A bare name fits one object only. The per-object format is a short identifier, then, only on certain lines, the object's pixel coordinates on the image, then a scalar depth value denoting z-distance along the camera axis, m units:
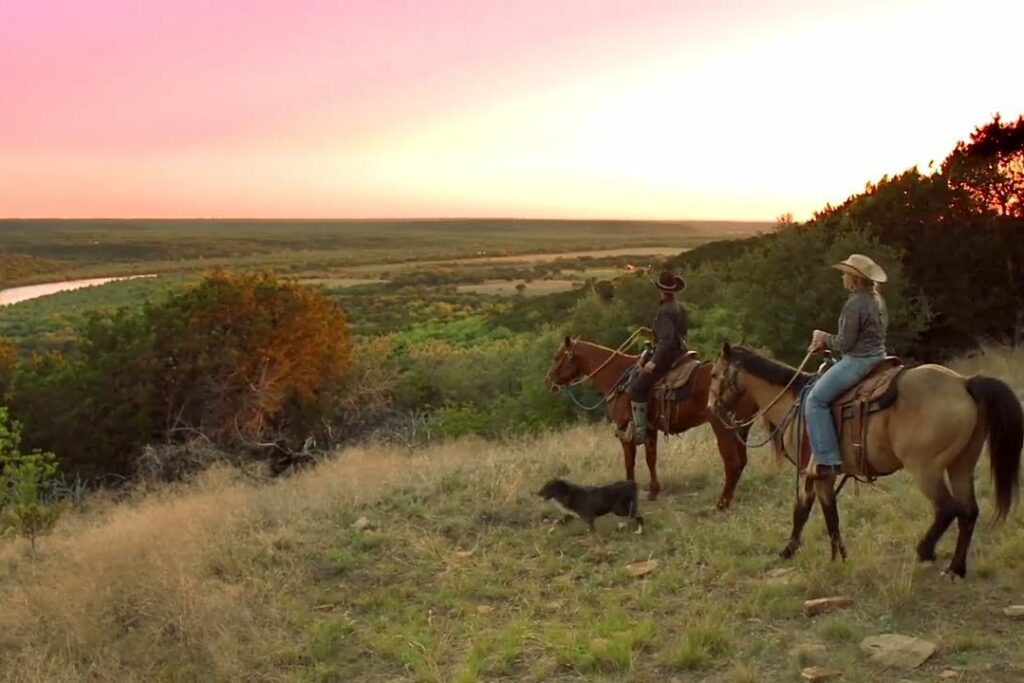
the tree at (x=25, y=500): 11.16
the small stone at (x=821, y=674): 5.24
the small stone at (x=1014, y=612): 5.88
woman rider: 6.68
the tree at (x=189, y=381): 22.22
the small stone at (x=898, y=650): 5.37
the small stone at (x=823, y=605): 6.30
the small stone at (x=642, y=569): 7.51
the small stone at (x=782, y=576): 6.92
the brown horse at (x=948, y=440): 6.17
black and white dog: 8.59
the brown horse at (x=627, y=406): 9.19
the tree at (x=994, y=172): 23.41
